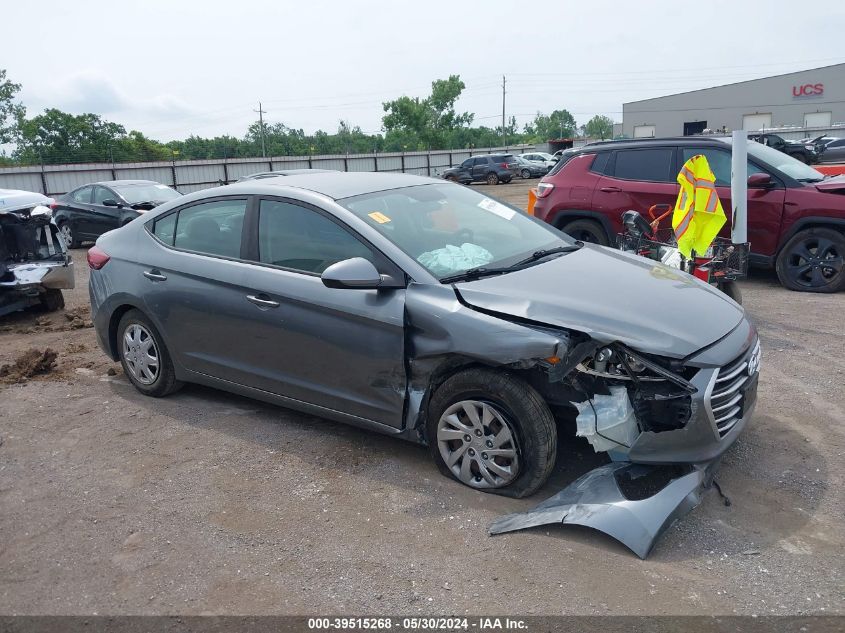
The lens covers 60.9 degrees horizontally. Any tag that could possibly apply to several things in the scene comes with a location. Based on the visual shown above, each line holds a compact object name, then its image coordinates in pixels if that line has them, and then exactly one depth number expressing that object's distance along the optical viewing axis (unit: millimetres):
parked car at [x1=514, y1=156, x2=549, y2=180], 37156
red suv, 8133
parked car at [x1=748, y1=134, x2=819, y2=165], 22344
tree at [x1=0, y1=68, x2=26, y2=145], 55156
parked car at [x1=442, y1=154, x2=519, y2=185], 35844
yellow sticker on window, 4327
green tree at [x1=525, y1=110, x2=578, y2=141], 129500
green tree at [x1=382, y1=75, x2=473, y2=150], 75750
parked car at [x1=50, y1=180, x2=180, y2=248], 14023
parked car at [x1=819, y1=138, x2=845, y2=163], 27219
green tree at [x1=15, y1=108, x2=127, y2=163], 49531
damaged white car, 8016
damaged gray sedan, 3461
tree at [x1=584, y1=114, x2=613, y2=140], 145125
